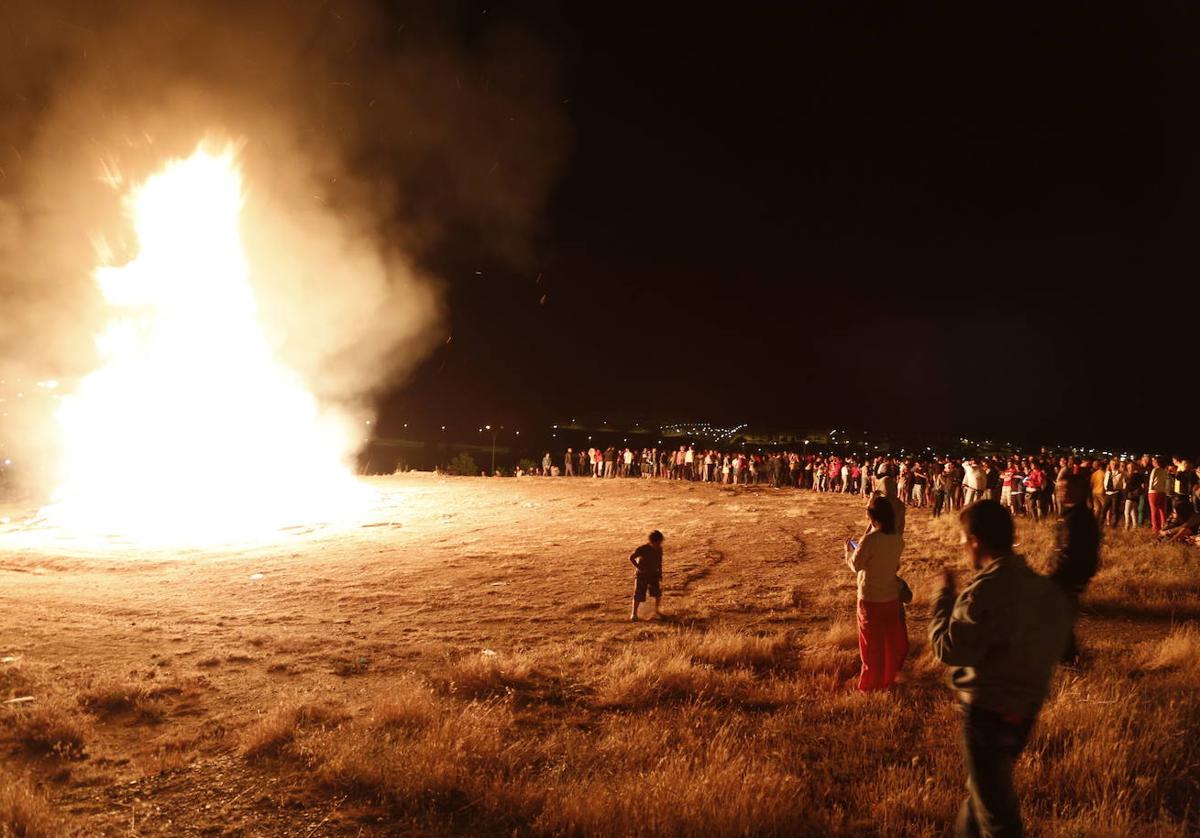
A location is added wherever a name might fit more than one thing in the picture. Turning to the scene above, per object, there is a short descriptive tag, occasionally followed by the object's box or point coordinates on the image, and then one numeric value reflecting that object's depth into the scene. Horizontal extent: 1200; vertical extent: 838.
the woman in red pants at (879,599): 5.95
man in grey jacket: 2.99
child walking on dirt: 9.58
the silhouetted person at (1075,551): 5.33
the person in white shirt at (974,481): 17.58
